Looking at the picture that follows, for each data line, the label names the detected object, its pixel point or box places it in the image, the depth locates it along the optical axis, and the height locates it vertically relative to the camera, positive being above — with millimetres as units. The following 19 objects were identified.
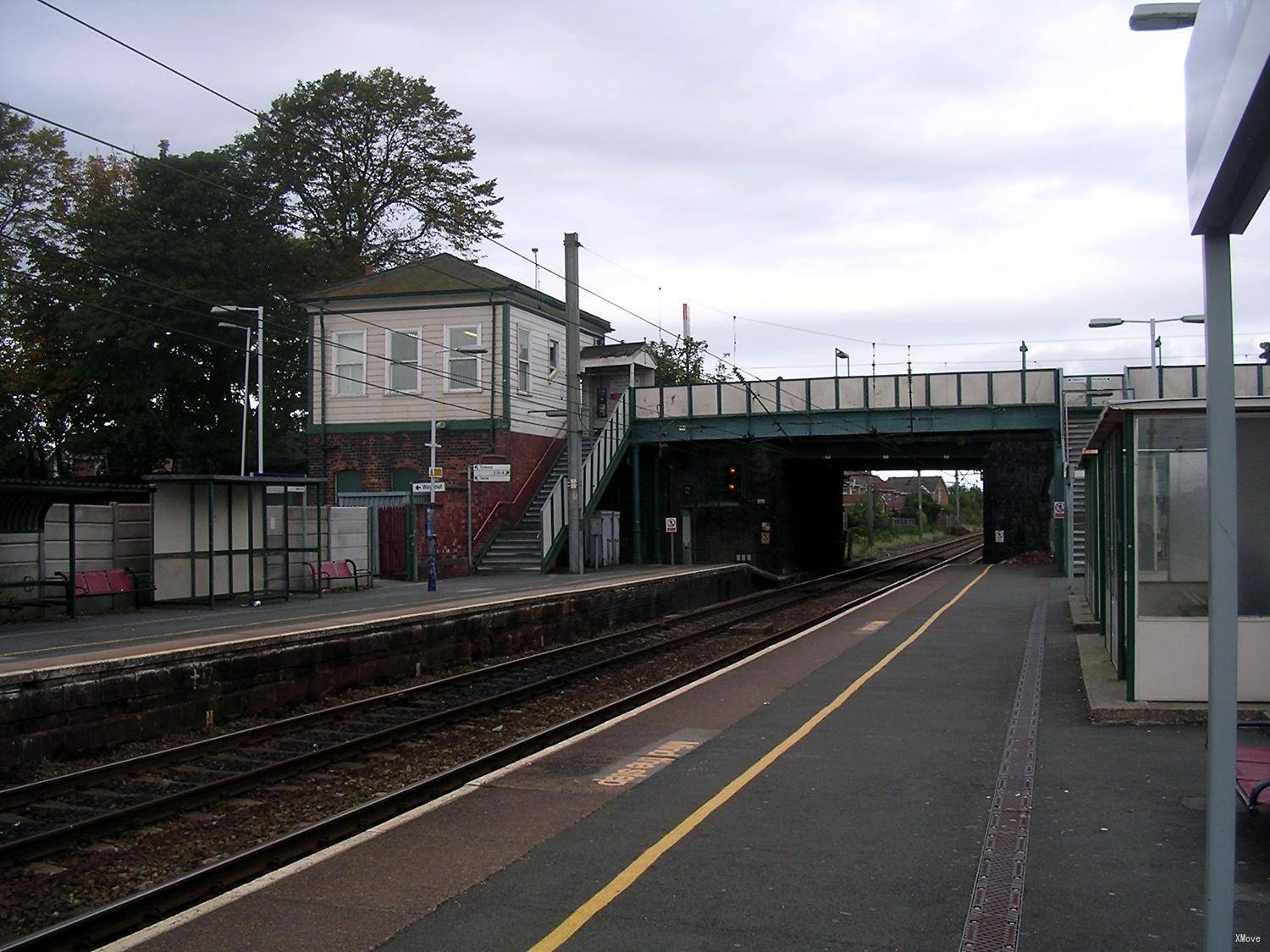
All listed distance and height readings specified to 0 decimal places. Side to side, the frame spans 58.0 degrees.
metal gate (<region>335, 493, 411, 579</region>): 28922 -1166
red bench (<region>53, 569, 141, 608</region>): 18953 -1285
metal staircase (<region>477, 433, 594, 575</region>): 30594 -1239
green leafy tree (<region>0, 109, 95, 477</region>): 36000 +6682
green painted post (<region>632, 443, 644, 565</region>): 35906 -478
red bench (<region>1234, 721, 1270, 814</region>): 5711 -1464
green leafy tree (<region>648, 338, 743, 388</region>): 54438 +7099
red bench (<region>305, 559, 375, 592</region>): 24203 -1447
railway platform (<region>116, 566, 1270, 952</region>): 5070 -1890
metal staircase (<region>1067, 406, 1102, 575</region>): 32750 +1342
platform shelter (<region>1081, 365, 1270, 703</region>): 9219 -411
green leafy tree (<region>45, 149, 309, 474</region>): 37781 +6850
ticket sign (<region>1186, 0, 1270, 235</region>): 2662 +968
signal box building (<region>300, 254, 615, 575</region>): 31922 +3367
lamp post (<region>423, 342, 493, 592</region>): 24469 +779
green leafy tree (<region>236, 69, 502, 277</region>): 44031 +13371
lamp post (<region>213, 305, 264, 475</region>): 30473 +3489
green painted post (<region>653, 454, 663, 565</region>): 38375 -231
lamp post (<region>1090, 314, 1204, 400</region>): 26203 +4072
